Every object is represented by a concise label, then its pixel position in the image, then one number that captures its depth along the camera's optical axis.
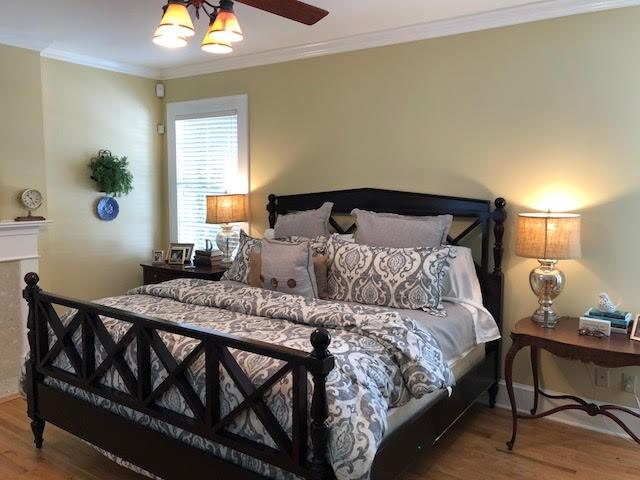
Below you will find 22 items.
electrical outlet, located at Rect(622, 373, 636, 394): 3.04
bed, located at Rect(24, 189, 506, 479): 1.83
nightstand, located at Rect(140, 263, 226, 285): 4.18
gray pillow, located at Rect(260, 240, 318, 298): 3.14
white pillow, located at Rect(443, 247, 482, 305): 3.20
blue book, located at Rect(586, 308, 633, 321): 2.84
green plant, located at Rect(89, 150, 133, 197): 4.50
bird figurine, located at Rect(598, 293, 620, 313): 2.91
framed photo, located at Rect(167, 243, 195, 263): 4.56
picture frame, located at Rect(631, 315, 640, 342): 2.71
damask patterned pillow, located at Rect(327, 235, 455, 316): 2.95
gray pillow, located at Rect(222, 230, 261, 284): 3.50
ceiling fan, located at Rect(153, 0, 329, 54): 2.22
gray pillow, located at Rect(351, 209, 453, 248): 3.32
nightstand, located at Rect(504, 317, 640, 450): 2.59
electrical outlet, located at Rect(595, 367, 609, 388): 3.11
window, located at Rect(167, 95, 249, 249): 4.61
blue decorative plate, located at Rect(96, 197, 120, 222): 4.62
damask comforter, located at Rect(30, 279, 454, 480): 1.83
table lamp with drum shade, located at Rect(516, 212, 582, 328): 2.88
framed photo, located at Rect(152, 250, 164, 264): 4.70
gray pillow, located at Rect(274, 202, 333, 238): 3.88
